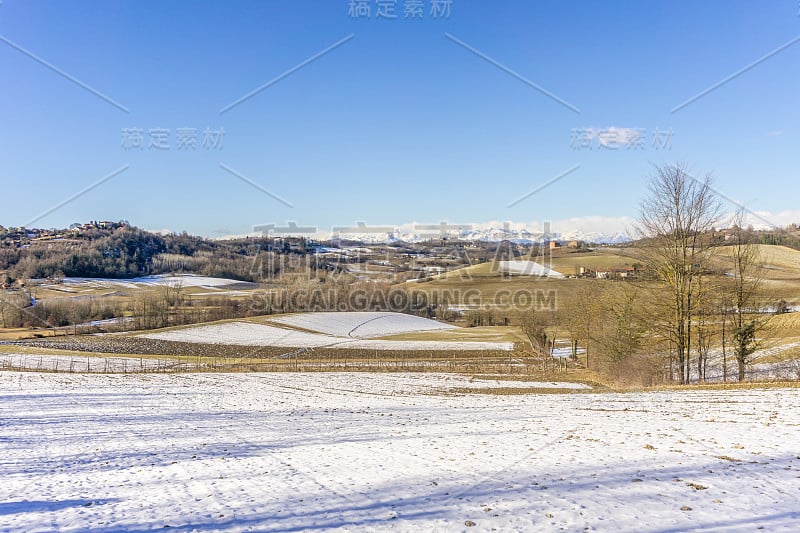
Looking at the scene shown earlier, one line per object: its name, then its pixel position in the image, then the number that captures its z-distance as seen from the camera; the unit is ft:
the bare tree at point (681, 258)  104.01
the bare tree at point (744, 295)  105.91
